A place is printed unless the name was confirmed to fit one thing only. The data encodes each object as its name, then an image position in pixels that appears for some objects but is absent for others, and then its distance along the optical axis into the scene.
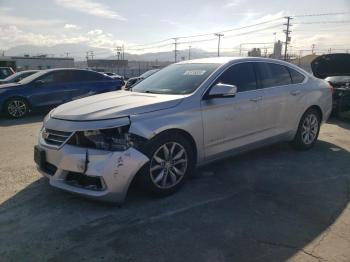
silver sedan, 3.70
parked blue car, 10.52
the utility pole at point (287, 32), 53.47
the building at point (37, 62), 67.12
